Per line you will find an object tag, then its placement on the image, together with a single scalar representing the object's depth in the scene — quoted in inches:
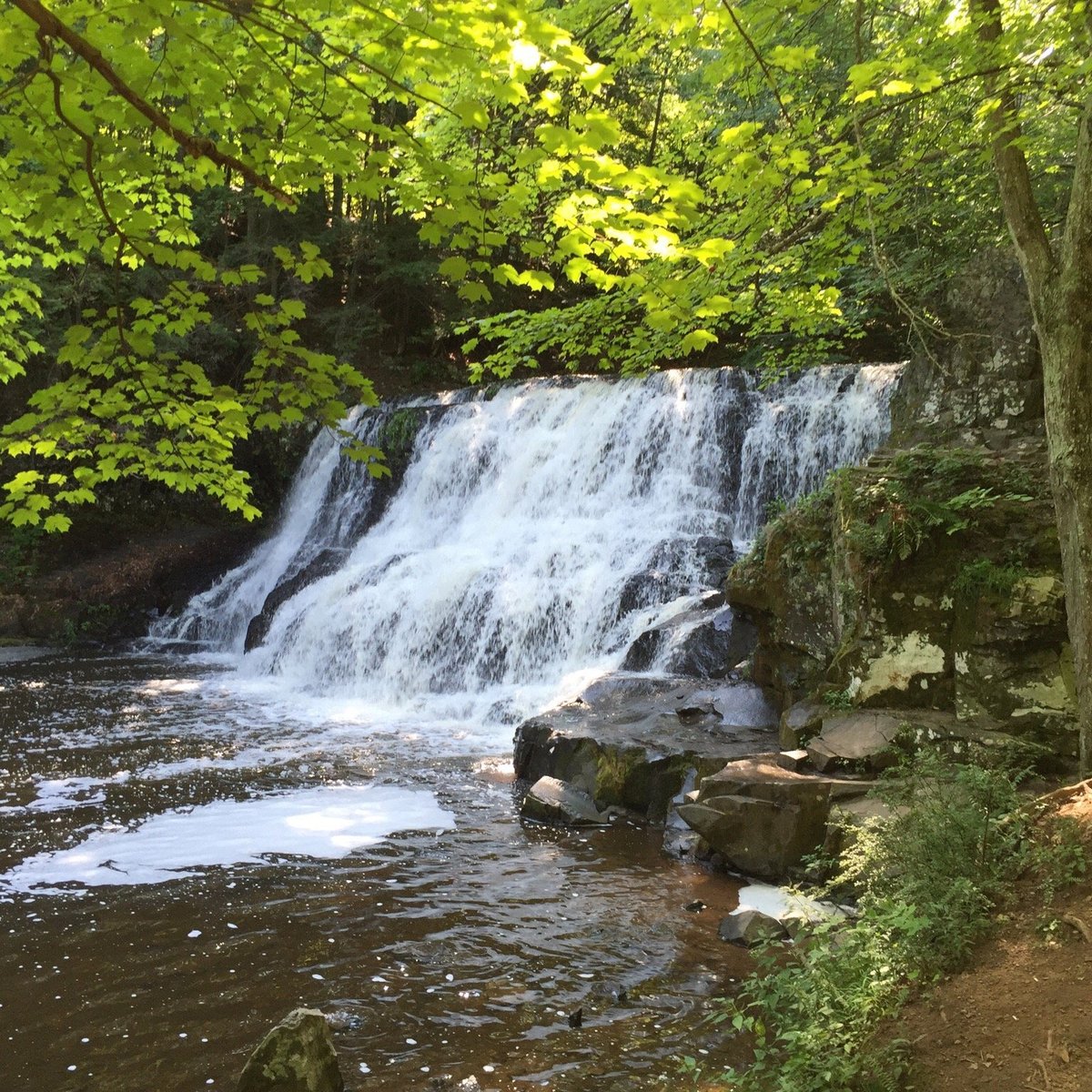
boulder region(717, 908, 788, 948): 190.9
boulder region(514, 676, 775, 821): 280.8
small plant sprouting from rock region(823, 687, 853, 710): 262.7
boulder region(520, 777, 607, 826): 276.8
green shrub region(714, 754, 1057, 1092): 118.0
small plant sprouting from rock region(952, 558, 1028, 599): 245.8
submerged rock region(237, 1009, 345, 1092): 133.6
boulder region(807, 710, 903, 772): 237.5
